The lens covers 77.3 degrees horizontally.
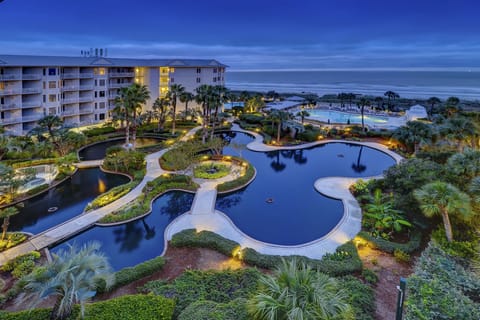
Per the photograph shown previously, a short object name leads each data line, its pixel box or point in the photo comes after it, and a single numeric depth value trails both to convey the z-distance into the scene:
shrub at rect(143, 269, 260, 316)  12.45
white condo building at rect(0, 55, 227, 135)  37.09
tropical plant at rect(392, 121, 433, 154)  33.09
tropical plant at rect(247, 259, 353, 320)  8.00
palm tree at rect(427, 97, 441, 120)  60.32
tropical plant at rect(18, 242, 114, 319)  9.26
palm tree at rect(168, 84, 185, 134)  44.97
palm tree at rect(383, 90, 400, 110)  70.28
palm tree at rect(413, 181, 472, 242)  14.98
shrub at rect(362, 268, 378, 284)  14.18
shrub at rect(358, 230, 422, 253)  16.94
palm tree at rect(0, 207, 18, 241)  16.64
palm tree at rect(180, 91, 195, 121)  46.22
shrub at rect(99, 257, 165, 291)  13.97
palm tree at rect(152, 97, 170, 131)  44.84
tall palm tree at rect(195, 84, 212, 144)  39.78
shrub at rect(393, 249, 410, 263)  16.22
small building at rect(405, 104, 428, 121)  52.27
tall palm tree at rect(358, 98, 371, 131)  48.13
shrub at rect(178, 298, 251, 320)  9.90
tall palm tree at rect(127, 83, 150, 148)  34.06
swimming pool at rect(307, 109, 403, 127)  54.40
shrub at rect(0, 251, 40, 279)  14.53
